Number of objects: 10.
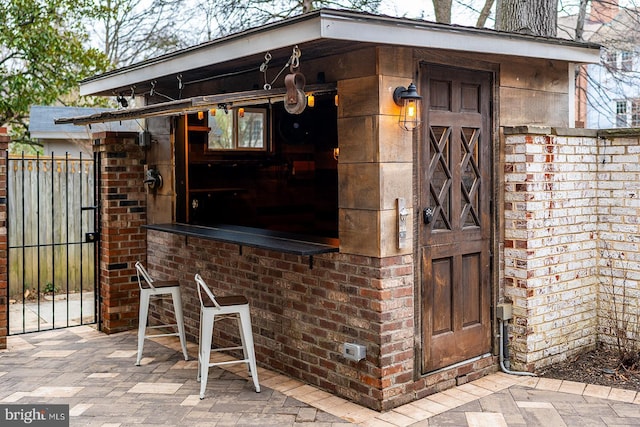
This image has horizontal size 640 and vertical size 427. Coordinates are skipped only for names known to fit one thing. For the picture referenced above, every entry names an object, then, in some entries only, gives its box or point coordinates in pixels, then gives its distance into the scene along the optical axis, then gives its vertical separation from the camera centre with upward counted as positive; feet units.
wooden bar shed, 13.65 +0.08
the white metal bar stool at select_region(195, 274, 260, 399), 14.92 -2.94
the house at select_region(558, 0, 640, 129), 35.84 +9.15
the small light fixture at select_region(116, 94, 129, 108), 21.21 +3.37
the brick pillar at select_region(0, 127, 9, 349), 18.88 -0.36
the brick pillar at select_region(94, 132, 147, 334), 21.52 -0.72
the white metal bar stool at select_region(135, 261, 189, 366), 17.63 -2.71
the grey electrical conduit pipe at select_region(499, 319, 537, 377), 16.43 -3.56
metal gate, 26.35 -1.42
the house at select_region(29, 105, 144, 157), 34.42 +4.03
